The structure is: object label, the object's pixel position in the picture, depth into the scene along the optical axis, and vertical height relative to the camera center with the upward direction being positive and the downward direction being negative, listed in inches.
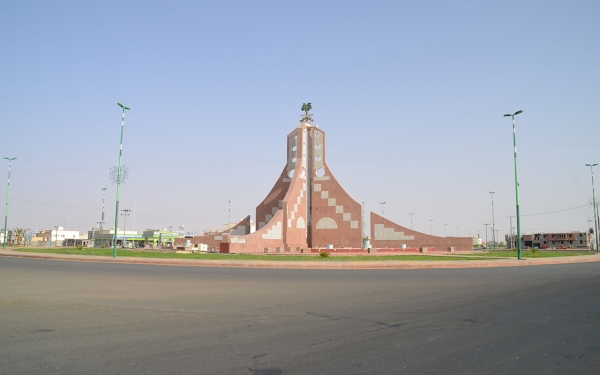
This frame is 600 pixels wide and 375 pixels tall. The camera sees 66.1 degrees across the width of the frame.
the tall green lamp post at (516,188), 1174.3 +146.6
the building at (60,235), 4606.8 +26.5
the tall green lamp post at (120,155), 1235.2 +219.9
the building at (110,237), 3867.9 +8.5
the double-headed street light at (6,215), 1939.0 +90.9
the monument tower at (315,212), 1846.7 +115.8
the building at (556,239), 4074.8 +38.6
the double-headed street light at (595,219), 2168.6 +116.8
